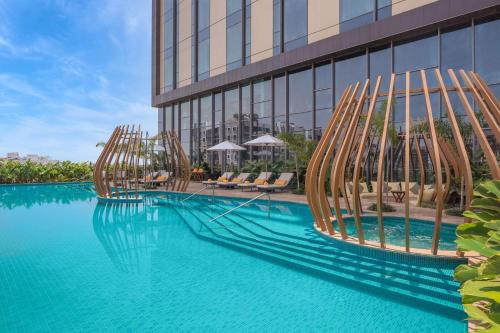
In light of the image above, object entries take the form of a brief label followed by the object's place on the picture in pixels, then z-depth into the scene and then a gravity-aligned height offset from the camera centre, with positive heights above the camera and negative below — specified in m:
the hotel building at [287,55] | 12.95 +5.34
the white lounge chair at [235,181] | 18.01 -0.63
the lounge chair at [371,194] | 12.54 -0.91
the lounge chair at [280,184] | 14.82 -0.67
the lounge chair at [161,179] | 18.25 -0.53
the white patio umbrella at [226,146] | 17.94 +1.17
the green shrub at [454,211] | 9.60 -1.18
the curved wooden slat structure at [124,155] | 13.79 +0.58
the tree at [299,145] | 15.56 +1.05
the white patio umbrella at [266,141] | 15.82 +1.24
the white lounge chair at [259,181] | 16.64 -0.58
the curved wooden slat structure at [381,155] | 5.17 +0.25
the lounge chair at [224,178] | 18.18 -0.49
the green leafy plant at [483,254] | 1.24 -0.41
